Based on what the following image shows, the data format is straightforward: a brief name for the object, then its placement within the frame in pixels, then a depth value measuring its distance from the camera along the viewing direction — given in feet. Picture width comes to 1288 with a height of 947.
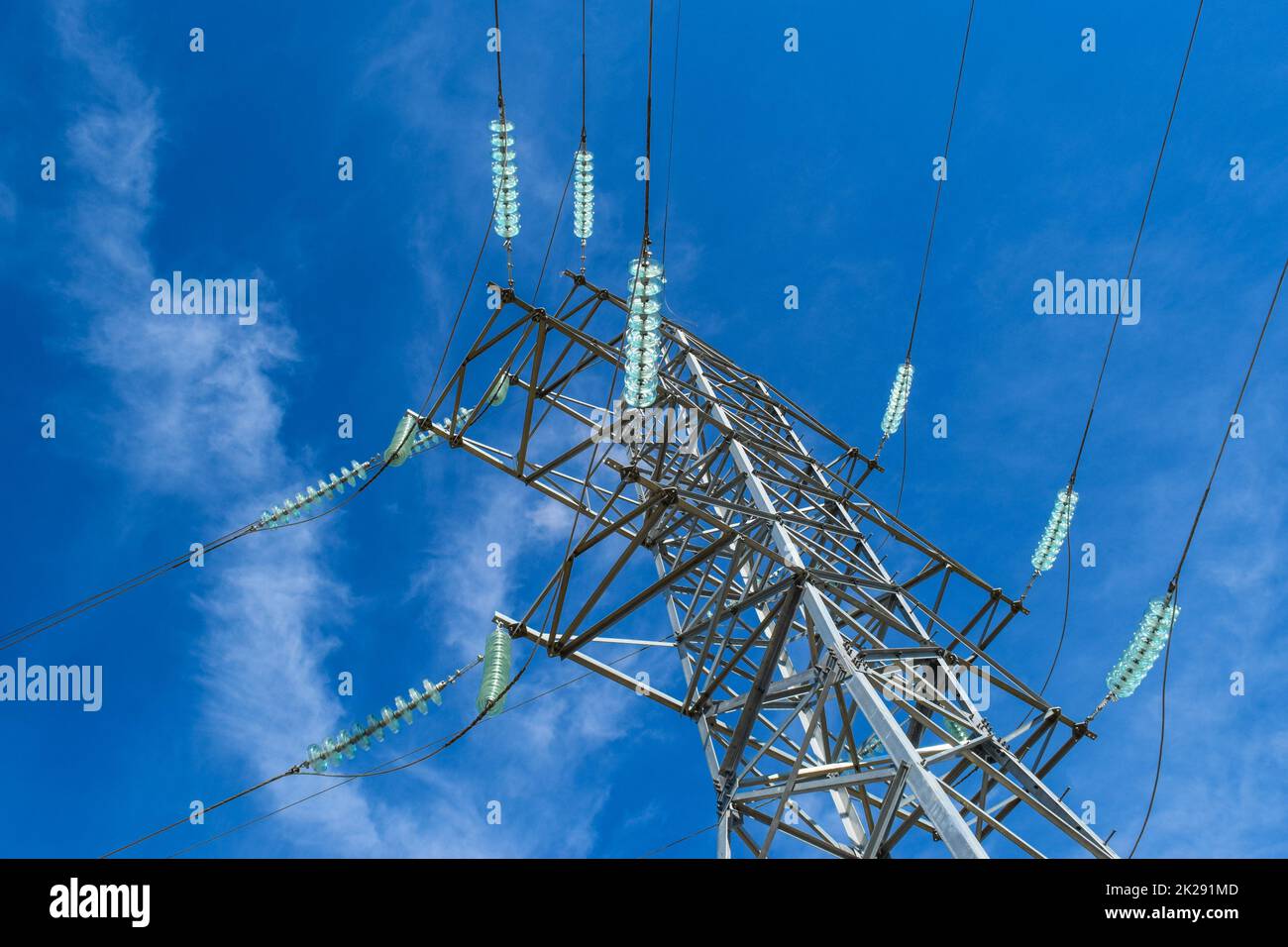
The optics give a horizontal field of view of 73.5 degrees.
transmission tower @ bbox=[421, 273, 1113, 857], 27.02
